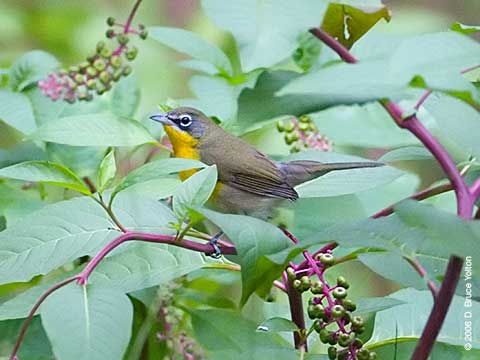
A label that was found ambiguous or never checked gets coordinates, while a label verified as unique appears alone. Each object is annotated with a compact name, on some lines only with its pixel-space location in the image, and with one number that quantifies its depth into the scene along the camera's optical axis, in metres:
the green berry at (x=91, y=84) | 4.55
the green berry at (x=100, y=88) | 4.61
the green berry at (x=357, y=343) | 2.63
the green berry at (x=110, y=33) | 4.62
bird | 4.82
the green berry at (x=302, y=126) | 4.78
